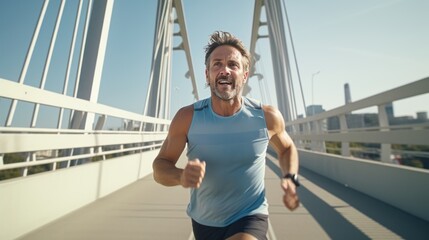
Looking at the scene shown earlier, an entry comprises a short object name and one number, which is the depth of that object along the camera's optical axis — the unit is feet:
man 5.90
